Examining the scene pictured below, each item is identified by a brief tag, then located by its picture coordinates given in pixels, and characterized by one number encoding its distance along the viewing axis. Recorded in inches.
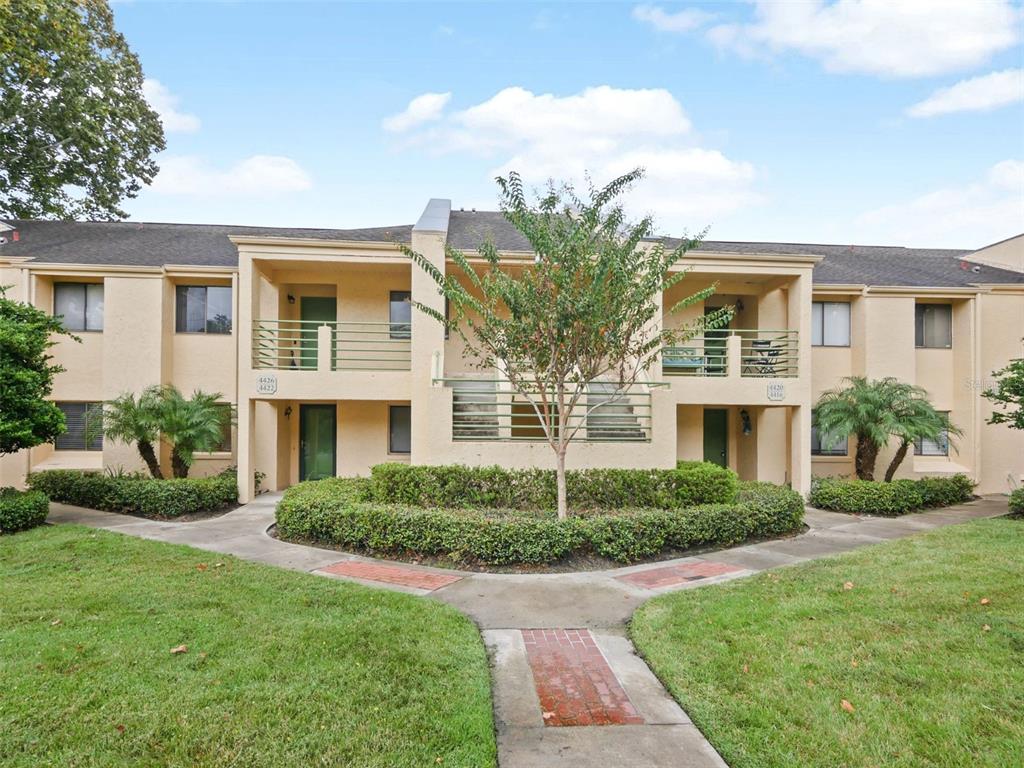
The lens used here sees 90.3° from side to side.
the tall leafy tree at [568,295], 287.3
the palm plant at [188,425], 412.8
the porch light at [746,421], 536.1
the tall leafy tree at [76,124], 597.9
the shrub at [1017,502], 389.1
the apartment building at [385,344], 442.6
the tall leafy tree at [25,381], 331.9
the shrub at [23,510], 328.8
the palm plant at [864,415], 437.4
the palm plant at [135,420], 405.7
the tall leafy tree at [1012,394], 408.5
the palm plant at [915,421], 428.8
